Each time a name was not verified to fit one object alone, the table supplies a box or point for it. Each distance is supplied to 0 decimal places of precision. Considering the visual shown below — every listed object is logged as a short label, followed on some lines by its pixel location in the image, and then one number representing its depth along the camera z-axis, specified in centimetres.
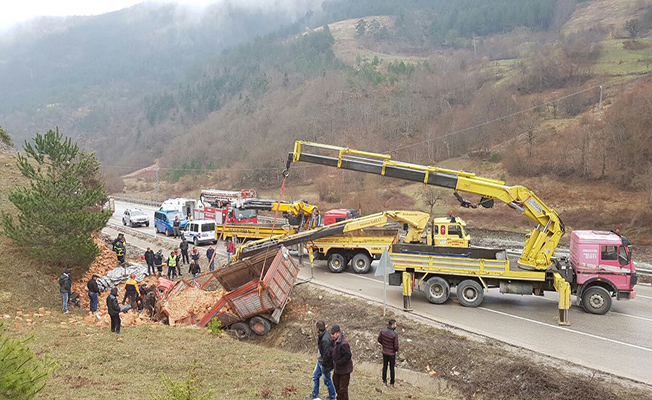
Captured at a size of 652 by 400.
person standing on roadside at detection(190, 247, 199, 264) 2180
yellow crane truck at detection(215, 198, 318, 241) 2444
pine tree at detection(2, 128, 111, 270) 1791
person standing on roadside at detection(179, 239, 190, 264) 2536
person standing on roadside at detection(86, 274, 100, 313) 1589
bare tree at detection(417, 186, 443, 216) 3997
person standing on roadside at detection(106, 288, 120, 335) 1278
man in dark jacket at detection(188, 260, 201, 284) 2153
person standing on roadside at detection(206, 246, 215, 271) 2450
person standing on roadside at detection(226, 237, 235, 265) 2473
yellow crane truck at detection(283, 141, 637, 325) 1522
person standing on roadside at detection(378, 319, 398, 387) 1015
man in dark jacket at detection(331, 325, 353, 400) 830
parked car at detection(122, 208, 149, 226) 4300
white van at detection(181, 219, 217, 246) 3144
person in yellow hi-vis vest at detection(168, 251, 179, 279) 2211
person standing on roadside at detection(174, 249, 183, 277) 2417
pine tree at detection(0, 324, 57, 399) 488
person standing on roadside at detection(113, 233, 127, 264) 2361
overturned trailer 1520
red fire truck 3012
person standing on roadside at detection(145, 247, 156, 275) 2305
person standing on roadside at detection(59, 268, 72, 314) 1546
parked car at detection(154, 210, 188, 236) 3666
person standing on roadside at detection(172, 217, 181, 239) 3559
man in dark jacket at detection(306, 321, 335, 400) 839
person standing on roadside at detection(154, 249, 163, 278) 2298
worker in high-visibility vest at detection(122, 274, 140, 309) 1654
